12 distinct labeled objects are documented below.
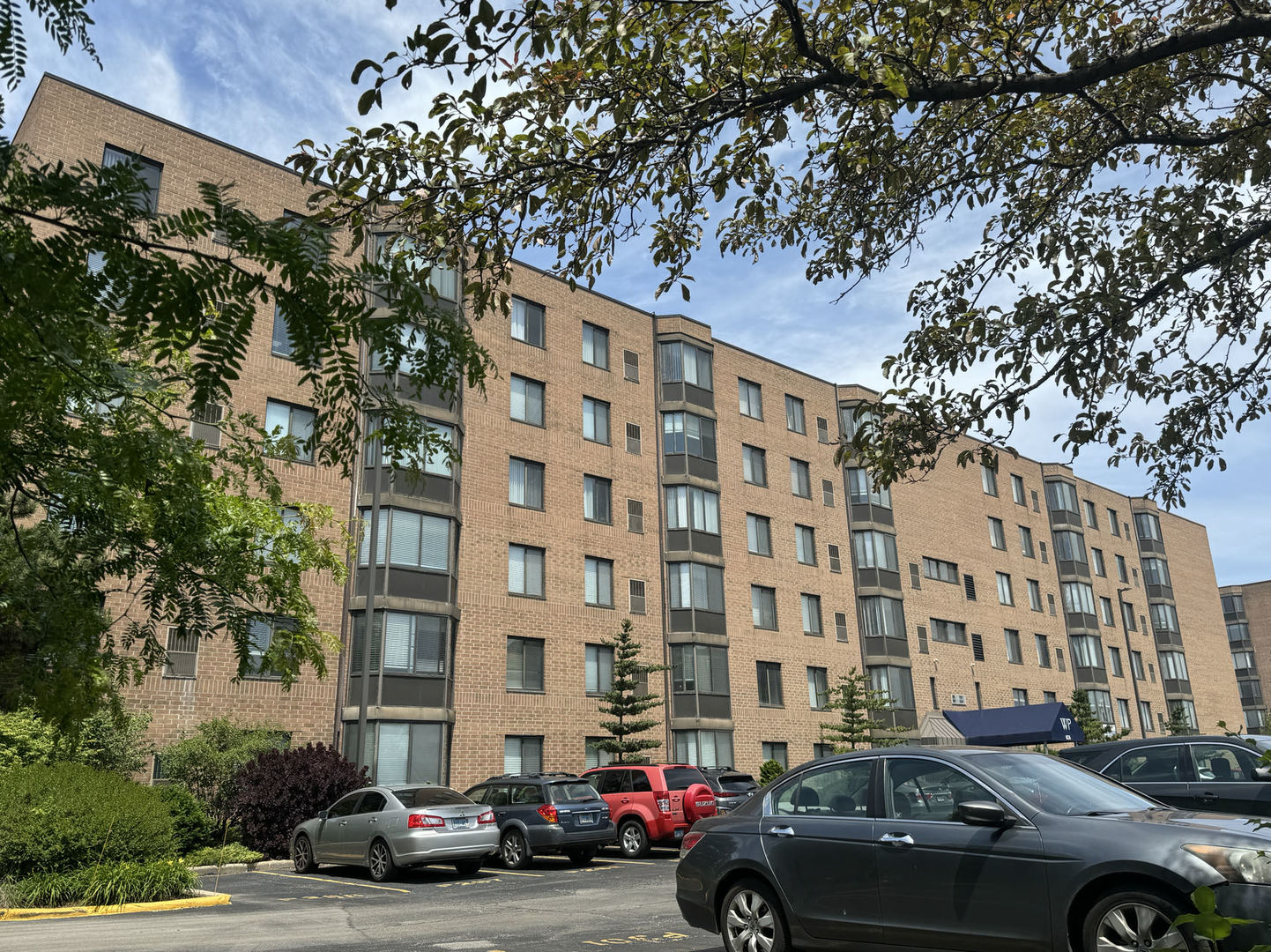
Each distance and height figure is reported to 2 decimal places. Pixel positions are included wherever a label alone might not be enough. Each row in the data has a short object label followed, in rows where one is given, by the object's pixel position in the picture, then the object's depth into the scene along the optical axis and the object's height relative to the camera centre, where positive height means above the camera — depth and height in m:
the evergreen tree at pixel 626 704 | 29.08 +2.48
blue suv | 18.77 -0.40
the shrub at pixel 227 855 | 19.55 -0.94
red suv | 20.73 -0.19
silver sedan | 16.53 -0.49
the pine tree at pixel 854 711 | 34.94 +2.62
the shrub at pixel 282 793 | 21.53 +0.19
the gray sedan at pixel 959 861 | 6.01 -0.47
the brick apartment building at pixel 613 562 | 26.91 +7.82
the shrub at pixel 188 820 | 19.09 -0.26
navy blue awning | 32.03 +1.86
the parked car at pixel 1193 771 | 11.82 +0.12
